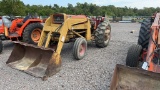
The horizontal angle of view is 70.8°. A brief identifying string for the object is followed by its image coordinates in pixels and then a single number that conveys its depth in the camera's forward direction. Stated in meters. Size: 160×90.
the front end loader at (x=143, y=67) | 1.79
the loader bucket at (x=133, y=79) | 1.77
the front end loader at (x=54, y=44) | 2.83
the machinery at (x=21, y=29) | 4.48
